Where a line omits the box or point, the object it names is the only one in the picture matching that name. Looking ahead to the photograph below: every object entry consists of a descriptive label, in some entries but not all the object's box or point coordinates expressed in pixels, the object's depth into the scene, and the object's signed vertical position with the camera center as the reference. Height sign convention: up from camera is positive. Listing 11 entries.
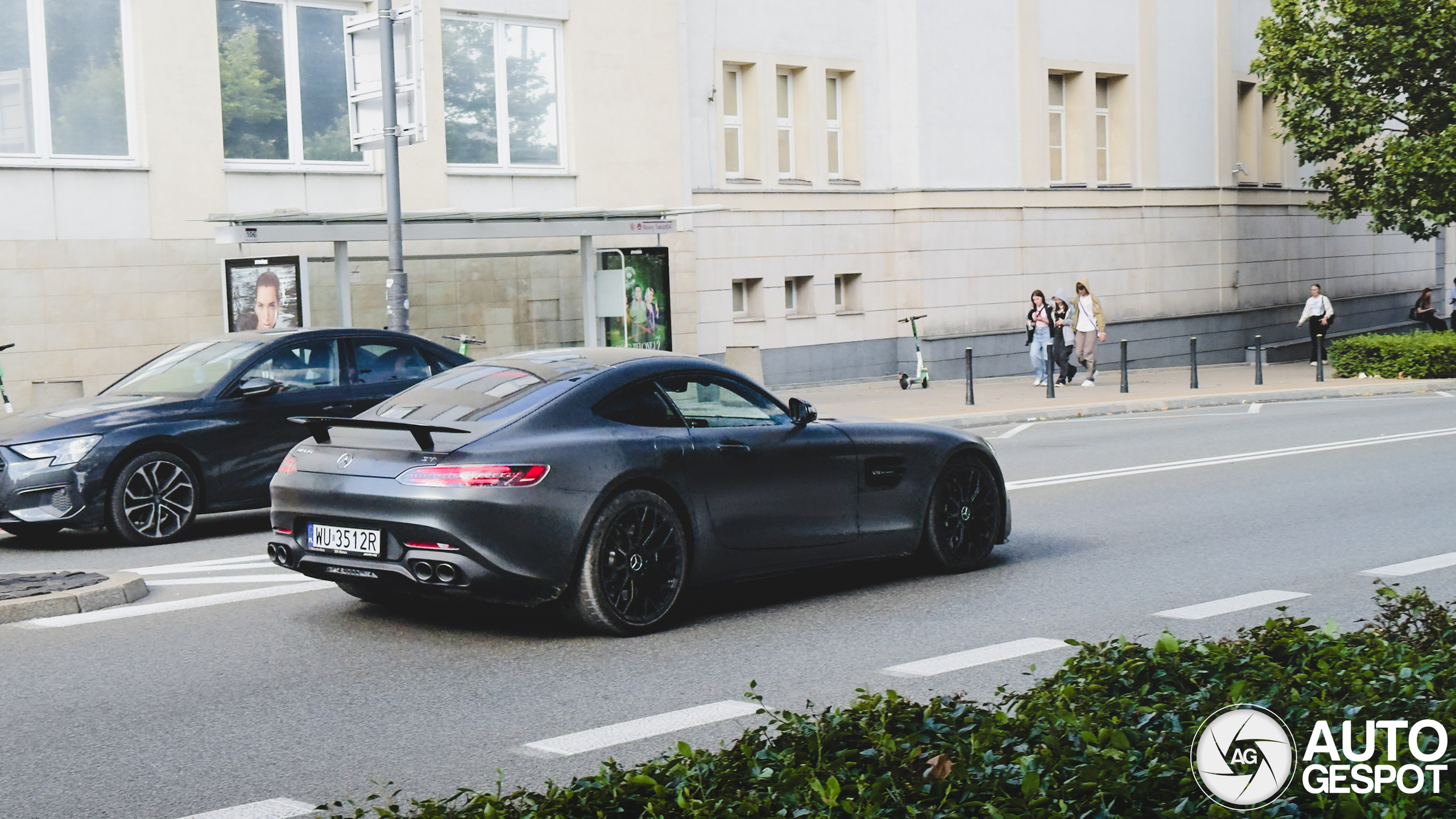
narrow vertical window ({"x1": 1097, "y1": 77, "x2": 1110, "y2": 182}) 35.12 +3.91
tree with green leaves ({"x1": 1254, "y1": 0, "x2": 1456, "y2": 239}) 30.02 +4.07
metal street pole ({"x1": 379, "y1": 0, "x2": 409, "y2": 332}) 17.06 +1.62
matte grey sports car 7.23 -0.73
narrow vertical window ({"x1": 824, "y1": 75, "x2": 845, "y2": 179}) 30.06 +3.59
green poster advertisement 25.19 +0.47
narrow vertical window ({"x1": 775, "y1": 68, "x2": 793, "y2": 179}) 29.33 +3.85
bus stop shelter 19.88 +1.51
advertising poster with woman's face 20.48 +0.67
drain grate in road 8.38 -1.23
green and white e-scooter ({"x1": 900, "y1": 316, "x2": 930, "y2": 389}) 28.14 -0.92
